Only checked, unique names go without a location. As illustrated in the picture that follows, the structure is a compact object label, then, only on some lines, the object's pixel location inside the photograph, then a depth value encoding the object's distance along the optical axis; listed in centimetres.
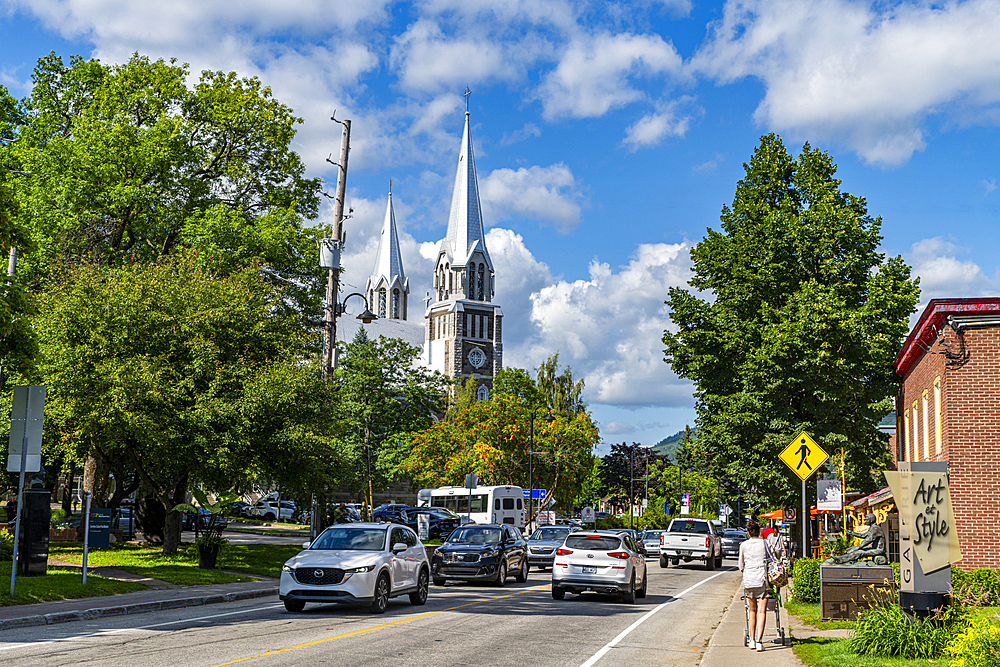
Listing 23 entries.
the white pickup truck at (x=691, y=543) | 3906
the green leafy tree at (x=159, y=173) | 3069
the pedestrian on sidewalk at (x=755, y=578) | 1275
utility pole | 2303
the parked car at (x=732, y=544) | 5194
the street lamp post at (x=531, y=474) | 5016
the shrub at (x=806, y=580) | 1902
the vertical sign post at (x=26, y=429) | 1620
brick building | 2178
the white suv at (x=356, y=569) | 1603
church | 12719
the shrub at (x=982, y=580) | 1596
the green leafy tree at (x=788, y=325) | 3003
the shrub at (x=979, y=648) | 818
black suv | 2367
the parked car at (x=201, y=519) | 4793
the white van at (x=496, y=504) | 4938
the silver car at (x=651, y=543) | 4553
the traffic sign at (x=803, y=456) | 1758
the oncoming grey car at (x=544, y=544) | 3244
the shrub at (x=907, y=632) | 1057
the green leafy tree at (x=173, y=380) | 2330
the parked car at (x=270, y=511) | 6575
